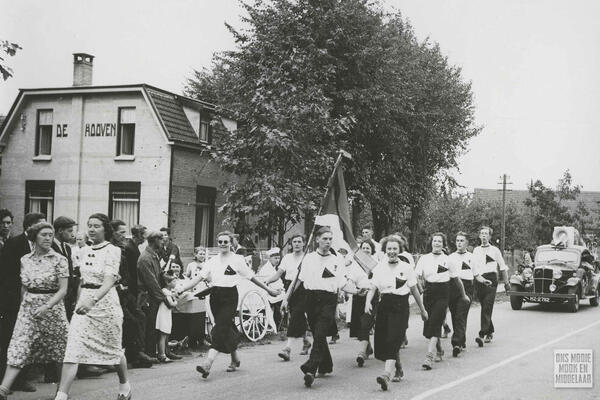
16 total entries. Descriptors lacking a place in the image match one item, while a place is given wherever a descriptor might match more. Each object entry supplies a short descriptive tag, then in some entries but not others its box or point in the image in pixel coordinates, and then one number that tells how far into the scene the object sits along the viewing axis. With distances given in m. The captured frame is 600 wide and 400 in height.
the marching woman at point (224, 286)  8.77
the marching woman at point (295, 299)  9.48
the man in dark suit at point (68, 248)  7.70
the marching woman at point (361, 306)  9.88
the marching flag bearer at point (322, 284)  8.68
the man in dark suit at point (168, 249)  12.88
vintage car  19.44
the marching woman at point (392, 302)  8.42
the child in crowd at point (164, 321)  9.87
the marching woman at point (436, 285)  10.12
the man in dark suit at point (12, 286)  7.51
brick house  24.72
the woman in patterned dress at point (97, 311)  6.55
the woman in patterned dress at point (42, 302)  6.89
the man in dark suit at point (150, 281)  9.71
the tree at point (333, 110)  19.14
